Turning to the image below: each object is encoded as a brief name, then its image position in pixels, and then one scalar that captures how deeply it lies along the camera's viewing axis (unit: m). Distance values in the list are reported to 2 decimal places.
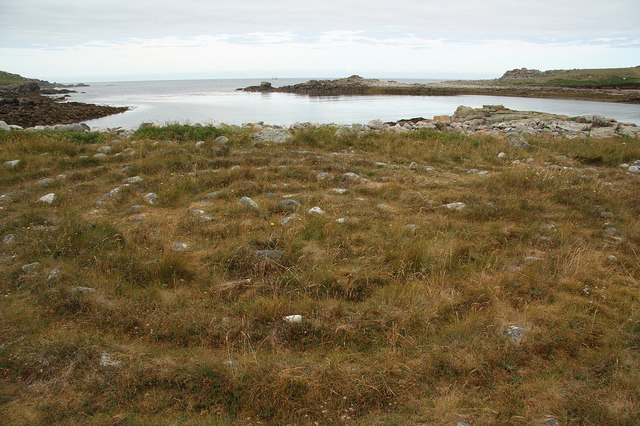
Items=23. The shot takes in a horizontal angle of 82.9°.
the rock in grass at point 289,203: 6.06
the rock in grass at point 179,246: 4.63
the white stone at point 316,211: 5.70
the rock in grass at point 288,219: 5.36
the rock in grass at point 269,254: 4.32
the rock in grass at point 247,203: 5.91
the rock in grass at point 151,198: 6.54
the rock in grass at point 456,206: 6.22
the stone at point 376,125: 15.94
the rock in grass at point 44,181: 7.27
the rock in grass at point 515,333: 3.11
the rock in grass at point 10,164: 8.13
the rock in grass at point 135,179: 7.55
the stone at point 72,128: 13.68
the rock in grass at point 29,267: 4.04
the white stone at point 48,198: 6.32
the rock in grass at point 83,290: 3.62
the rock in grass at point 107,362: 2.78
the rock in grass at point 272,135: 11.73
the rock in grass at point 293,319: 3.32
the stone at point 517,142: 11.77
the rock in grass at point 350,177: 7.77
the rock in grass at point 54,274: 3.84
